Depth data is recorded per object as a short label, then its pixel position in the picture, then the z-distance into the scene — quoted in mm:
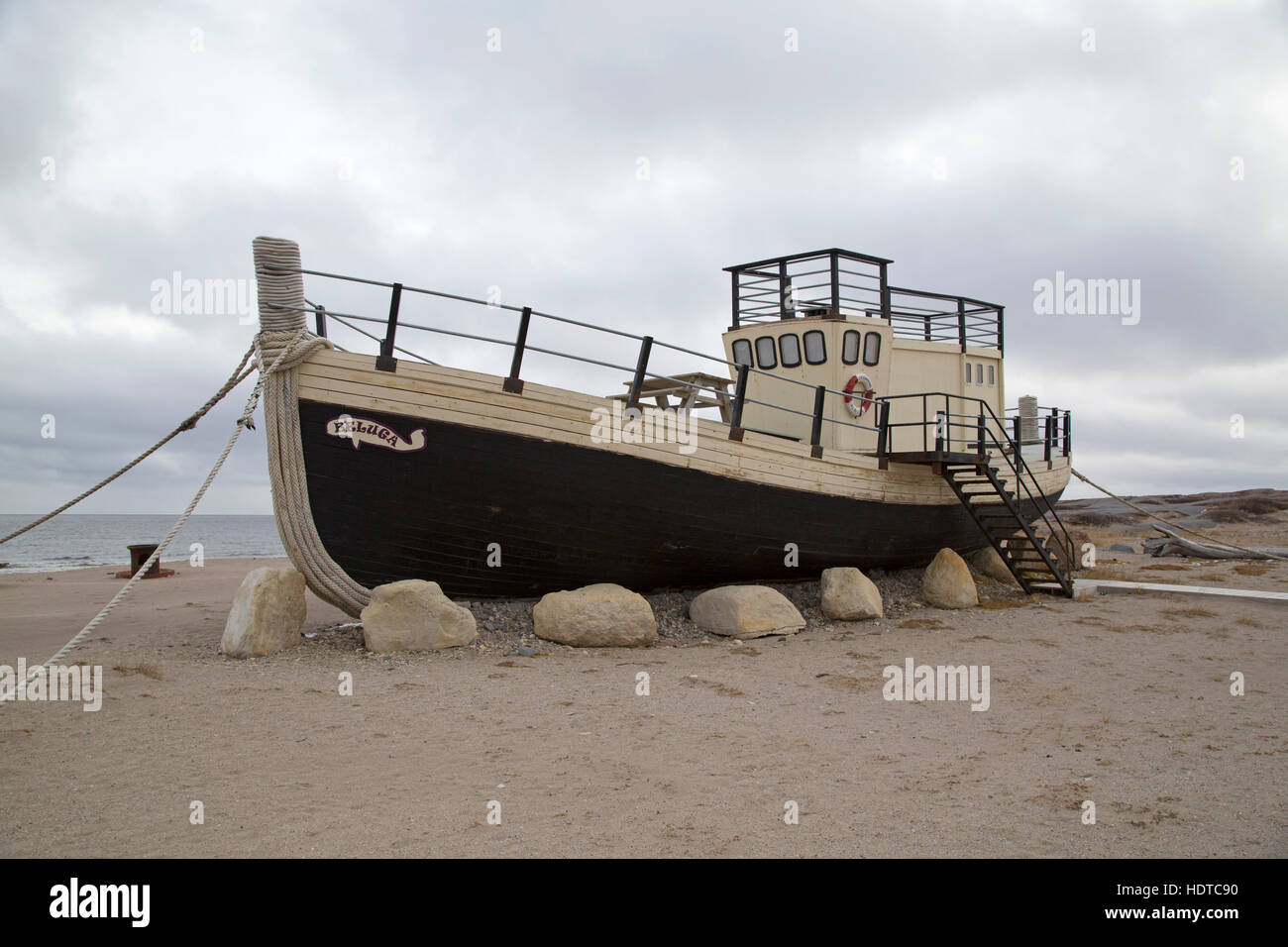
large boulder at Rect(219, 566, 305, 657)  8273
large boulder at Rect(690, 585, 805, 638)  10016
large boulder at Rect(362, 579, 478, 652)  8391
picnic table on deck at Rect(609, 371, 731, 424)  12361
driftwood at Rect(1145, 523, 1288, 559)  19141
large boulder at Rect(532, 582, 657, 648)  9102
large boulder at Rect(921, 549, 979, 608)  12141
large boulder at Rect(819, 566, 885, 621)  11094
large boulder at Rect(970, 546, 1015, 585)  15031
